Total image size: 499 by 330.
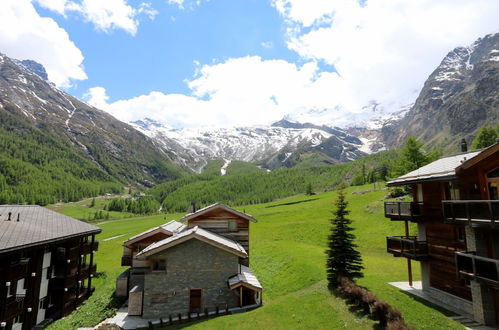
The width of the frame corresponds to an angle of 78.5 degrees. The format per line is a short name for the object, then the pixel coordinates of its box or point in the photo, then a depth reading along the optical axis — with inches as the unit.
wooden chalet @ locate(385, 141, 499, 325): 738.8
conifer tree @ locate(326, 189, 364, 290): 1030.4
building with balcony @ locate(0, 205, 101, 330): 826.8
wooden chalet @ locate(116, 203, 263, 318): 1016.9
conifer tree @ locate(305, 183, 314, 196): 6239.2
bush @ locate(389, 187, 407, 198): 2369.8
